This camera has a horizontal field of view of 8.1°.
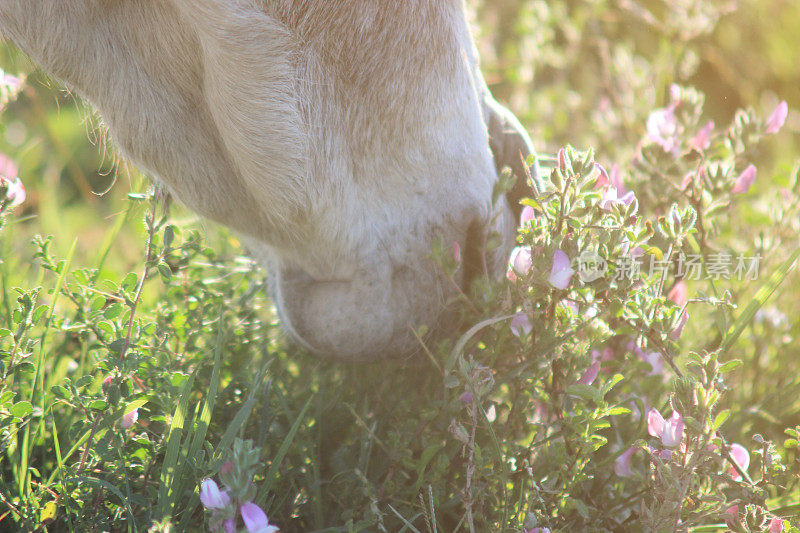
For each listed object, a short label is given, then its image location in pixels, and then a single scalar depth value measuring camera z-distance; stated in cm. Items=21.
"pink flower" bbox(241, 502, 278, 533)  257
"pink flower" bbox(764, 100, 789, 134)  275
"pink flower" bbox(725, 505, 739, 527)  262
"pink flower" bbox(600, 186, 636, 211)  264
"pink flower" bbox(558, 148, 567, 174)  263
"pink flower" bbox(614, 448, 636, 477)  266
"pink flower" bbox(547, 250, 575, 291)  262
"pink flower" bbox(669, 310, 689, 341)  265
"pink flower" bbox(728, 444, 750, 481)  263
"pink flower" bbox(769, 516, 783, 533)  261
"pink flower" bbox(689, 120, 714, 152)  277
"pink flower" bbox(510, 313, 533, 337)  265
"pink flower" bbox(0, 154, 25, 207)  266
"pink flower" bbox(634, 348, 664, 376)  272
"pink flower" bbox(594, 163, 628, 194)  265
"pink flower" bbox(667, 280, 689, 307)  274
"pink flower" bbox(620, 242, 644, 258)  264
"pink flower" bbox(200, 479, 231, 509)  257
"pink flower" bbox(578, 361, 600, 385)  266
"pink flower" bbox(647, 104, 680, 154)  277
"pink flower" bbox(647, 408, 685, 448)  261
